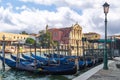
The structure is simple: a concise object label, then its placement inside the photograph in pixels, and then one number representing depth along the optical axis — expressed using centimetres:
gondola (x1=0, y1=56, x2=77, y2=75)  1081
